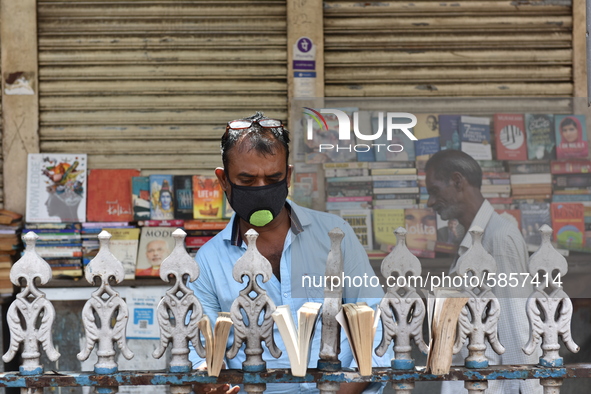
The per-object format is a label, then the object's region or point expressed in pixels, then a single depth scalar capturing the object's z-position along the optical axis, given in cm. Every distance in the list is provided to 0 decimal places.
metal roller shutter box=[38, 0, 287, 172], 476
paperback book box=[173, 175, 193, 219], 475
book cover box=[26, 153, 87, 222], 468
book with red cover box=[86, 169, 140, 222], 474
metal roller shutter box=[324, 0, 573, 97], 477
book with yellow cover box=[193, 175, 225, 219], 473
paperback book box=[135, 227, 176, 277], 467
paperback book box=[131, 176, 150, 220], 474
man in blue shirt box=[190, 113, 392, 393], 229
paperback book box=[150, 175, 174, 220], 473
